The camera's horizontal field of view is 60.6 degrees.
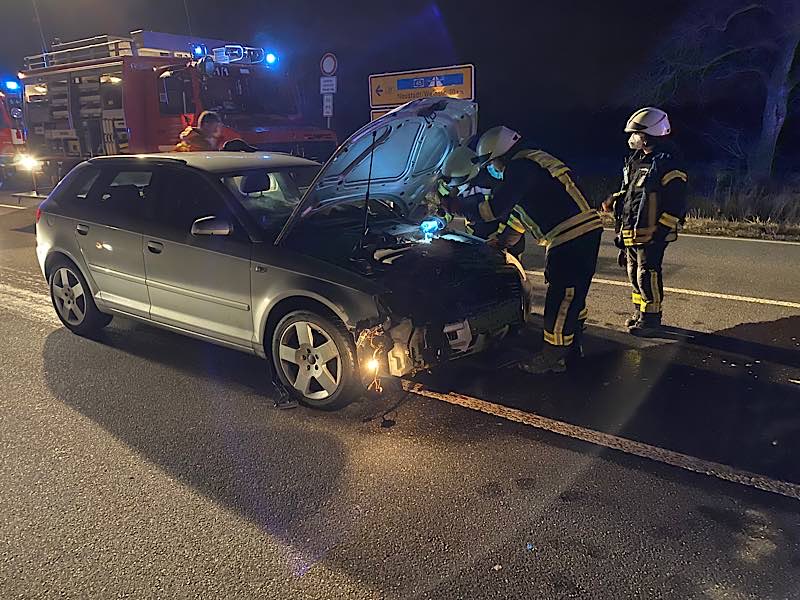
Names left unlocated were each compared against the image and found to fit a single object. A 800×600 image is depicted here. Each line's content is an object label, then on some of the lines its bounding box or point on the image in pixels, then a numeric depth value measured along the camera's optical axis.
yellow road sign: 12.77
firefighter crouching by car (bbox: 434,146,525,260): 4.62
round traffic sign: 13.08
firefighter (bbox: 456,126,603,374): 4.24
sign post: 13.09
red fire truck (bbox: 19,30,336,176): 11.10
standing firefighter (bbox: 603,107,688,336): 4.95
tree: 13.30
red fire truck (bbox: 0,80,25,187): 16.88
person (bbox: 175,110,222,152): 7.81
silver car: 3.86
